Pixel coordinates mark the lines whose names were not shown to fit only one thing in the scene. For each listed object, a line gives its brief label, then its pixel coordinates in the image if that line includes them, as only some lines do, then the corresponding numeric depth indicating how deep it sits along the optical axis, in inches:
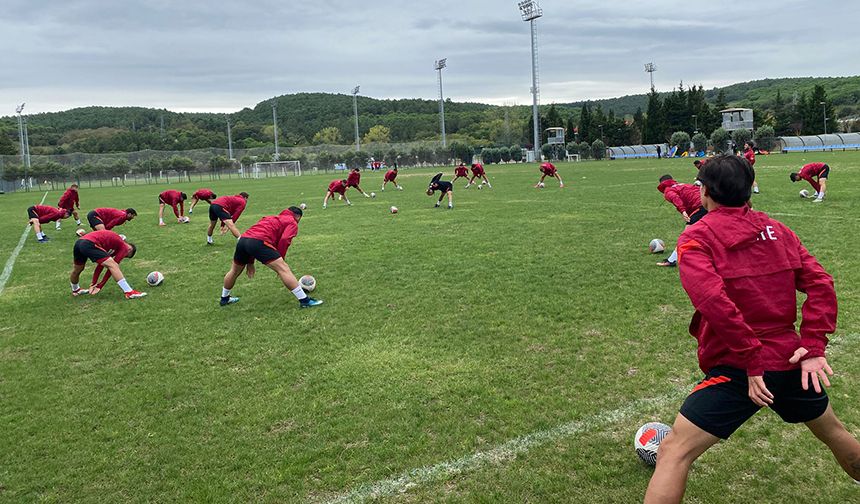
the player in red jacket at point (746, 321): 104.7
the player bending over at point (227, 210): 532.1
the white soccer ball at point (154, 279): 405.7
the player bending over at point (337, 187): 932.6
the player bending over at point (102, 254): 370.9
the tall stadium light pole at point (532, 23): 2571.4
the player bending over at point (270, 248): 314.0
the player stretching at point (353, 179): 1002.0
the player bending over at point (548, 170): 1053.2
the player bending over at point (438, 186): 802.8
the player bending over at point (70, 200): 748.6
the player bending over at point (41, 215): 650.2
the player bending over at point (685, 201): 360.0
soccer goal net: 2957.7
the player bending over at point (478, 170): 1120.2
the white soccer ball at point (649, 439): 148.5
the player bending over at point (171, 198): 749.9
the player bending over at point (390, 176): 1211.9
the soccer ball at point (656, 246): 425.1
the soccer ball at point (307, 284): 365.7
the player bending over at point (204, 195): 753.6
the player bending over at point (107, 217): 483.2
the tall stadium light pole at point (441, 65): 3367.6
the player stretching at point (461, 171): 1184.1
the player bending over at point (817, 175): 641.6
